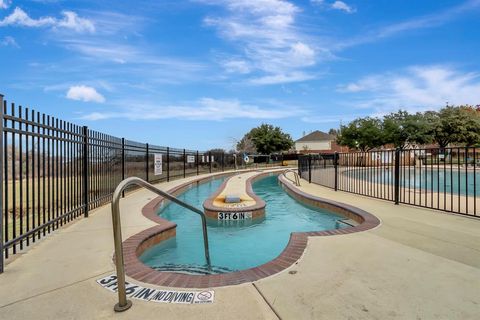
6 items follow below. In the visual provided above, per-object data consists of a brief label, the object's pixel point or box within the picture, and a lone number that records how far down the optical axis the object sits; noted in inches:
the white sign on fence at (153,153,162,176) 510.1
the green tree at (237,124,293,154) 1838.1
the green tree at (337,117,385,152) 1576.0
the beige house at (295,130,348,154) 2920.8
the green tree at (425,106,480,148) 1500.7
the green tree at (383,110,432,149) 1545.3
